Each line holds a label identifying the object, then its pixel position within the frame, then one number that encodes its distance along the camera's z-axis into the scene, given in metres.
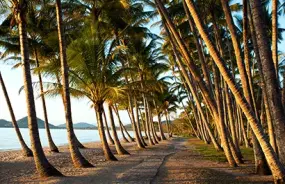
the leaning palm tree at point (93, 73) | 13.45
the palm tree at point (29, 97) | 9.27
